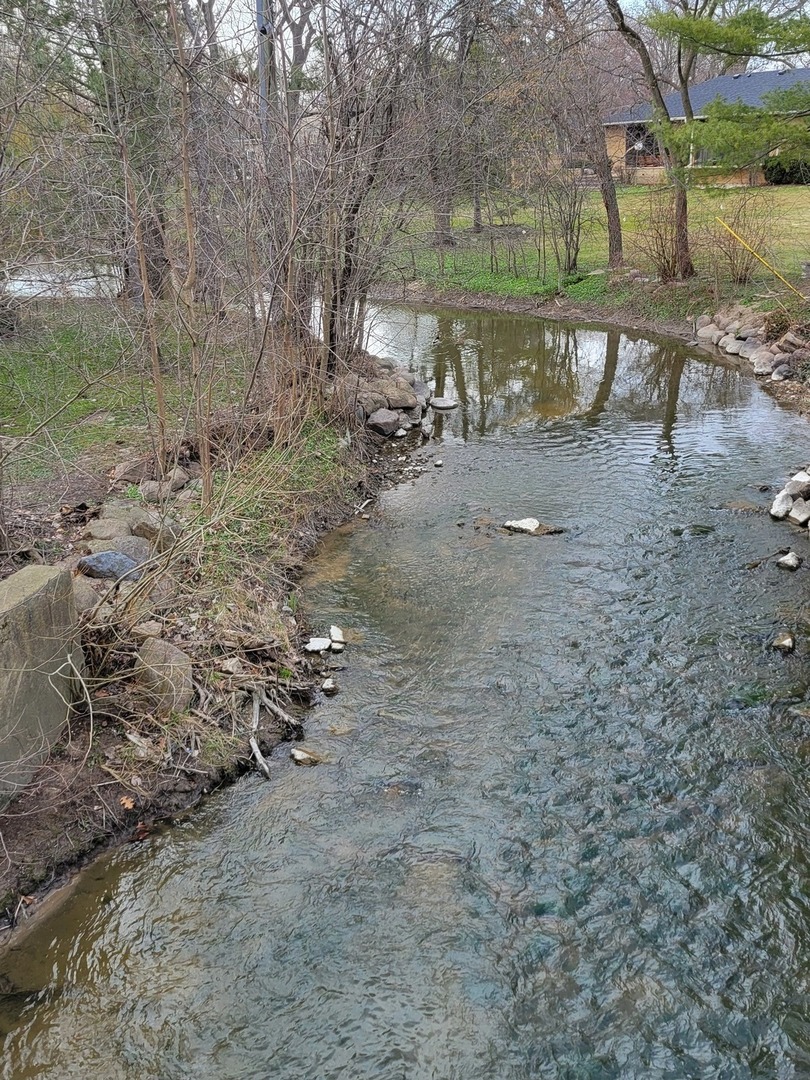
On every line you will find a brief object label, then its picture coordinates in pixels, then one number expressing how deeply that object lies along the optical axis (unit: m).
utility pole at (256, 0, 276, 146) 7.48
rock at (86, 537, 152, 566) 6.39
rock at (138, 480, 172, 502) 7.37
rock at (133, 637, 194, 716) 5.16
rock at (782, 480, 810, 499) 8.24
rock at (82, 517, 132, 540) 6.62
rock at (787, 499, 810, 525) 8.02
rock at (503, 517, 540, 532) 8.30
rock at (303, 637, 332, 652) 6.28
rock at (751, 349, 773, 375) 13.46
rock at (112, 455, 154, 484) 8.19
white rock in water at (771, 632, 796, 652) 6.07
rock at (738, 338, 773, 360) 14.23
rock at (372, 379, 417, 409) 11.98
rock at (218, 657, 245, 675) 5.66
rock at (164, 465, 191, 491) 7.89
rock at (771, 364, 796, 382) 13.03
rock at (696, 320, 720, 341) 15.78
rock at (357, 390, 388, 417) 11.42
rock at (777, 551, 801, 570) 7.27
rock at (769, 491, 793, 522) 8.27
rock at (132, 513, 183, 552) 6.81
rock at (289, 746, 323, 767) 5.14
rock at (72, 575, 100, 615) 5.28
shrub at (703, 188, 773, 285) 16.23
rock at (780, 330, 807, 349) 13.55
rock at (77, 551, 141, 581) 6.00
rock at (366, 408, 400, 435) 11.31
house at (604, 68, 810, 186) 31.42
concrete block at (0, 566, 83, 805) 4.17
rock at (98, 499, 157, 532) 7.04
